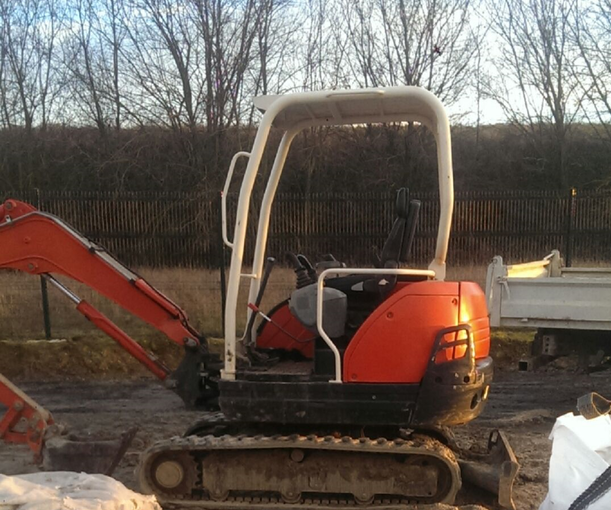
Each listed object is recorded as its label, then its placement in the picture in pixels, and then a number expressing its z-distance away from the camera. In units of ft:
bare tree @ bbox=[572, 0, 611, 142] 62.13
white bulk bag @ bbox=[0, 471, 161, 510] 8.46
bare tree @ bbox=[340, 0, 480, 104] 56.95
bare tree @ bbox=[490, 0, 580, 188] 64.59
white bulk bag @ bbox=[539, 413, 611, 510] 9.84
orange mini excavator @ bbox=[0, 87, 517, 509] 11.92
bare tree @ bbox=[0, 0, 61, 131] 61.36
